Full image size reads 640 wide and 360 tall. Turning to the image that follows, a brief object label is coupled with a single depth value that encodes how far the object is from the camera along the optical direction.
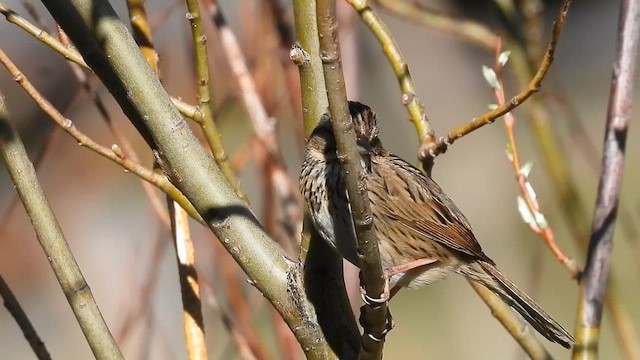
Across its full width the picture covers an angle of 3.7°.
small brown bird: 3.73
